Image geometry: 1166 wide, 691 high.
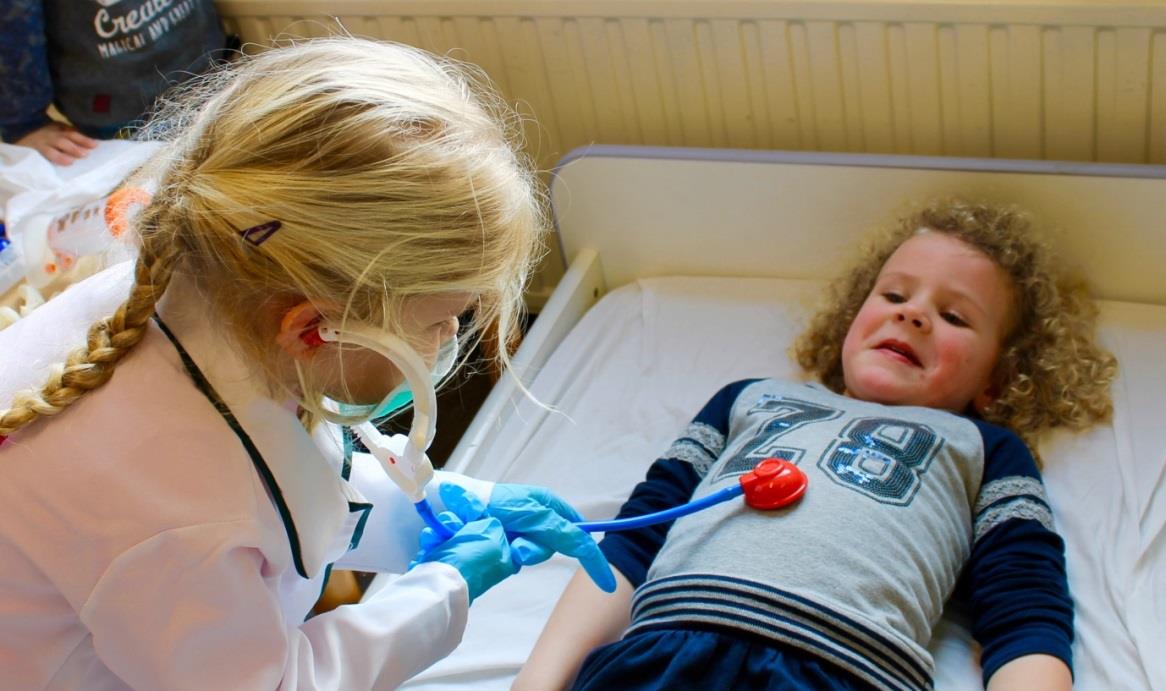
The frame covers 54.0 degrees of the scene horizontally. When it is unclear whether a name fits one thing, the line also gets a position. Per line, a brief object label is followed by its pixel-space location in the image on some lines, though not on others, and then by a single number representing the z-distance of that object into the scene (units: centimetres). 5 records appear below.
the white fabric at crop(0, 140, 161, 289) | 152
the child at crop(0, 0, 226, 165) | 176
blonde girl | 84
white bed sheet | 122
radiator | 152
